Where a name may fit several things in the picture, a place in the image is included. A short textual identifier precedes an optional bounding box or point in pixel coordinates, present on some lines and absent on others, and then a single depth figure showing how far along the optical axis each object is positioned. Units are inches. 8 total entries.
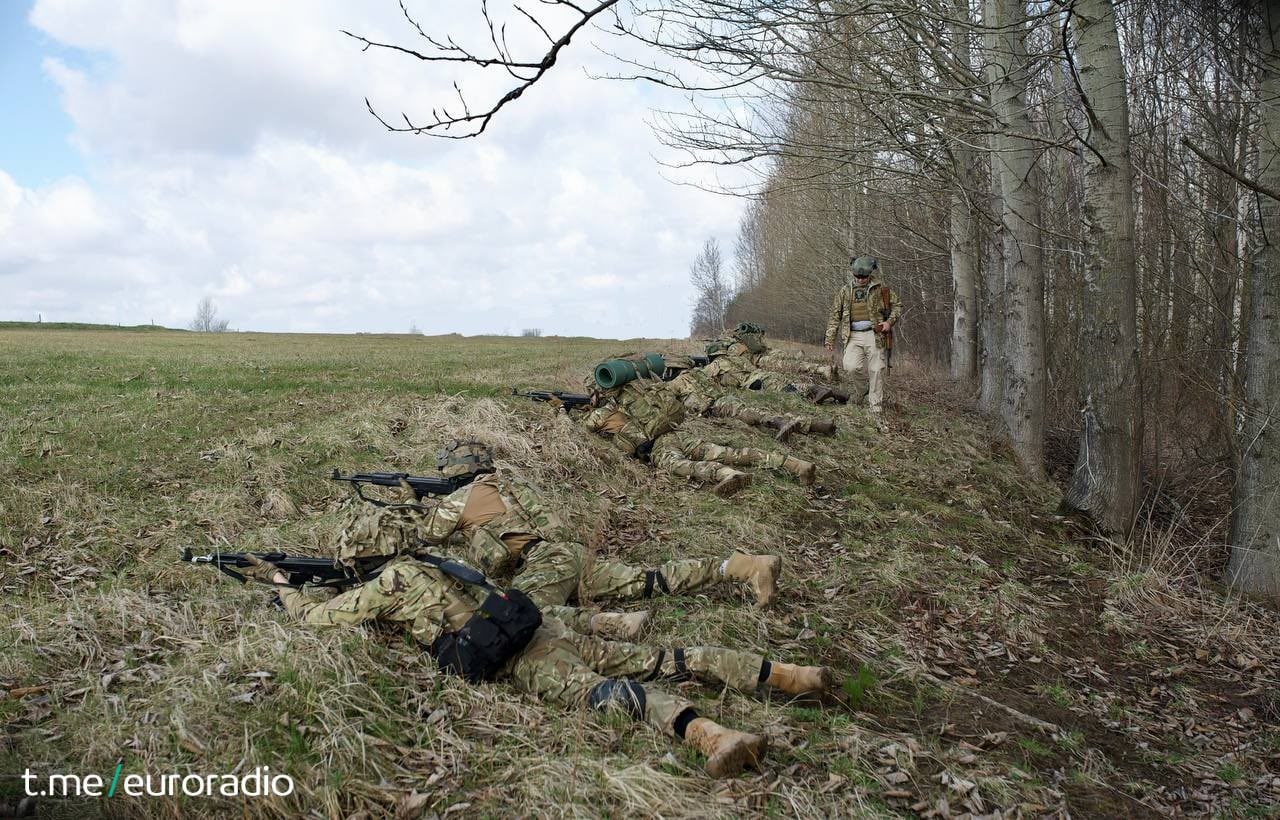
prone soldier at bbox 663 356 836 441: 379.9
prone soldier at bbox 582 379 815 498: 309.7
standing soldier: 408.8
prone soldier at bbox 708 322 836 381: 594.5
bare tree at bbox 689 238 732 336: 2071.9
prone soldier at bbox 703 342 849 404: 476.1
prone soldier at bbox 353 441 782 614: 182.9
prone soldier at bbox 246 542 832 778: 138.0
